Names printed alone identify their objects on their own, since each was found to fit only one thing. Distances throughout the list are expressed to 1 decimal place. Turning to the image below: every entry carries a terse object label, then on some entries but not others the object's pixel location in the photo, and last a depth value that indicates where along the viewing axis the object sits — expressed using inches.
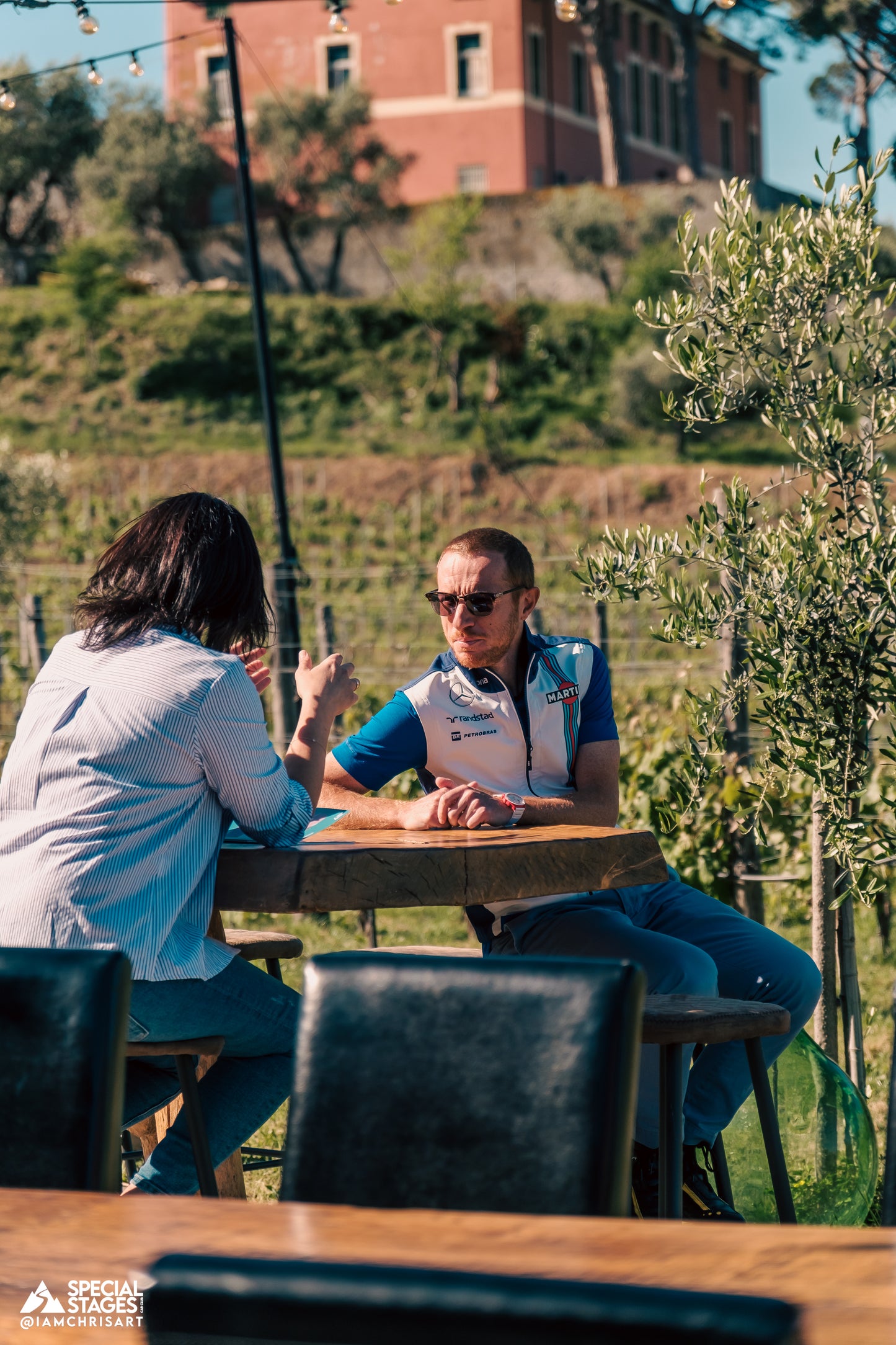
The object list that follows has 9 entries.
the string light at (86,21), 443.5
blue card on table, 202.2
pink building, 3139.8
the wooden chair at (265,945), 256.4
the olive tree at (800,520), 245.8
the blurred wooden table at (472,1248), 89.1
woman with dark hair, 179.5
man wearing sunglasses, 223.9
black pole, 661.9
